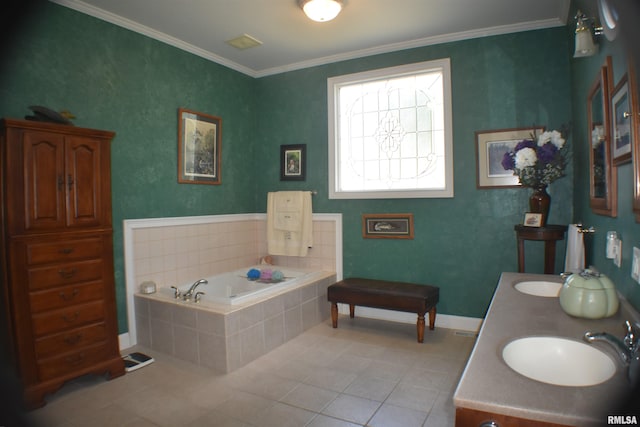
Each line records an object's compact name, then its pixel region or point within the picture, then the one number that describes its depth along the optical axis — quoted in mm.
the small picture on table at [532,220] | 2600
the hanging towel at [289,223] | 3875
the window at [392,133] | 3391
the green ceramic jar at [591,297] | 1336
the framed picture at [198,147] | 3400
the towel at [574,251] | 2114
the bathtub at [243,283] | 3154
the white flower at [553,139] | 2504
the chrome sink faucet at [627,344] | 842
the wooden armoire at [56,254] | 2004
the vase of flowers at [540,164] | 2523
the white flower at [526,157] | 2541
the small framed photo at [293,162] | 3977
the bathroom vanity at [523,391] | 775
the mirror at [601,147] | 1591
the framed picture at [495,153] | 3053
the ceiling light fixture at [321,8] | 2582
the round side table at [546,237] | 2543
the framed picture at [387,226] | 3484
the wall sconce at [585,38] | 1745
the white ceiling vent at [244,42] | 3279
